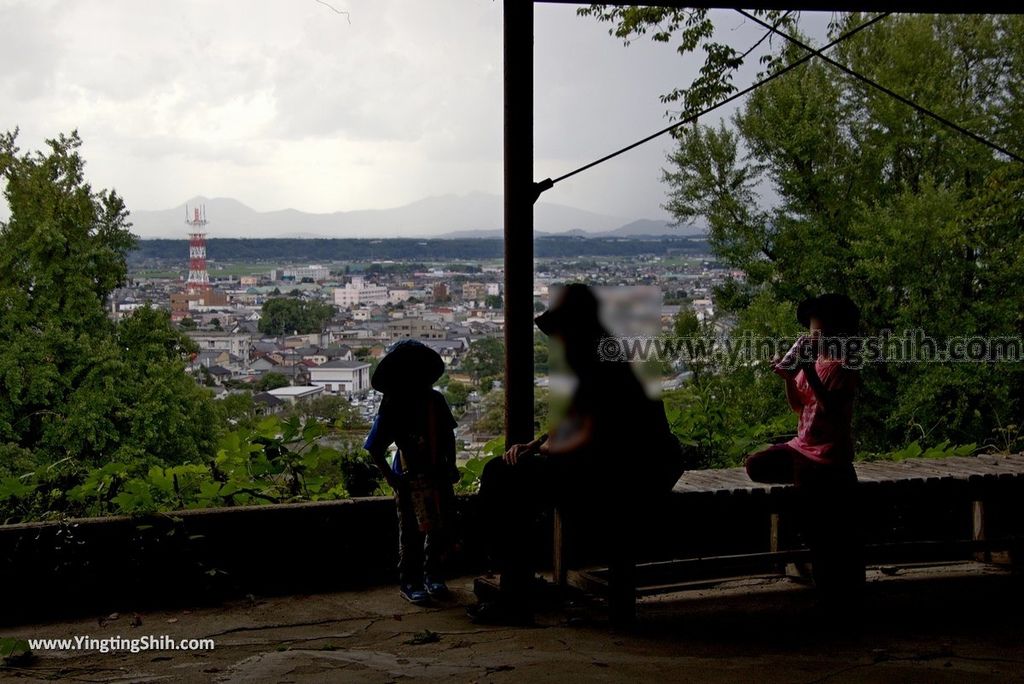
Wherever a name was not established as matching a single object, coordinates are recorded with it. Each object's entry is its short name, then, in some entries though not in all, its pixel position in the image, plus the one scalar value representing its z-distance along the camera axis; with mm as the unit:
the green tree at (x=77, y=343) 27734
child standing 5359
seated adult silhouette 4281
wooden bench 5115
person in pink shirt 4746
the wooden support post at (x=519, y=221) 4746
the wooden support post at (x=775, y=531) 5781
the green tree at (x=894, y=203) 22406
